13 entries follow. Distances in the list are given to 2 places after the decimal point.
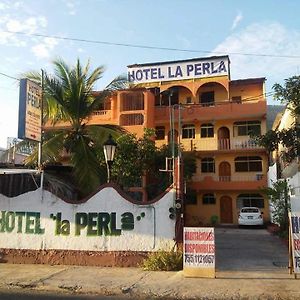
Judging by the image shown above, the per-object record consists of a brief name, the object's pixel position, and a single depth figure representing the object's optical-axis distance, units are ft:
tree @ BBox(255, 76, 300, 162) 34.39
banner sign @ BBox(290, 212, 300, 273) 25.20
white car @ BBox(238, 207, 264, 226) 66.44
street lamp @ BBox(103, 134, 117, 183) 31.35
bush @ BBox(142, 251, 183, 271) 27.33
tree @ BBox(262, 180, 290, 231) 41.73
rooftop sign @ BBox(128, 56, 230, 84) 83.53
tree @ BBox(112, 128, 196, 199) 56.72
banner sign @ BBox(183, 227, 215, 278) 25.41
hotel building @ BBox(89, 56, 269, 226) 78.58
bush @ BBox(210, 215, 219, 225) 80.53
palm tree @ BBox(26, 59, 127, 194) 43.34
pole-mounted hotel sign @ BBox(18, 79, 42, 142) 31.76
